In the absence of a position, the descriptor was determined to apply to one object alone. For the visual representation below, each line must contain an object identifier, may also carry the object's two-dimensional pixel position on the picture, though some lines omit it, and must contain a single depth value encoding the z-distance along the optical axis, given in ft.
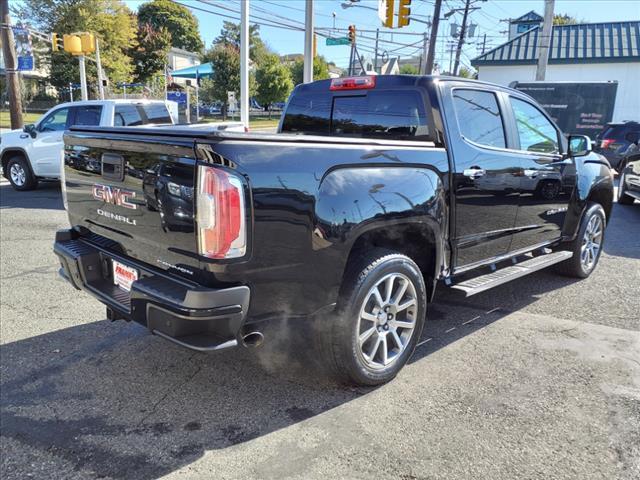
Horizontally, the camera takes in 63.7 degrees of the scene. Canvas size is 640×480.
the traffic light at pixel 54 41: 64.95
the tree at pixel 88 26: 118.21
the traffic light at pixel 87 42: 56.18
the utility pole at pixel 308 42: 51.11
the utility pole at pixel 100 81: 73.70
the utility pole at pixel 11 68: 48.47
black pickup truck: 8.29
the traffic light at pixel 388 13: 47.29
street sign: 73.33
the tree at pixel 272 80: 170.91
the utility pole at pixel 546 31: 63.82
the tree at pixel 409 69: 249.92
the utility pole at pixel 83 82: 62.71
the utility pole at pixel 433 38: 77.68
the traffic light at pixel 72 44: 55.83
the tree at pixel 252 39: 188.96
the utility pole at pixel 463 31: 126.11
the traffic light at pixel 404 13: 48.69
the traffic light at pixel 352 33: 70.10
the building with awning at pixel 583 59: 86.48
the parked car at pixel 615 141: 50.31
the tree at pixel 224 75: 158.61
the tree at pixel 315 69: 185.20
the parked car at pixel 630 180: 32.35
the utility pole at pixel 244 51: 47.70
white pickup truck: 32.07
